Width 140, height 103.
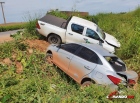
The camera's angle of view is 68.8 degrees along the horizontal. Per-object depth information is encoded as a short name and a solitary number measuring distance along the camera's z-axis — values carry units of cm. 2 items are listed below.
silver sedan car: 360
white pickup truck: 537
